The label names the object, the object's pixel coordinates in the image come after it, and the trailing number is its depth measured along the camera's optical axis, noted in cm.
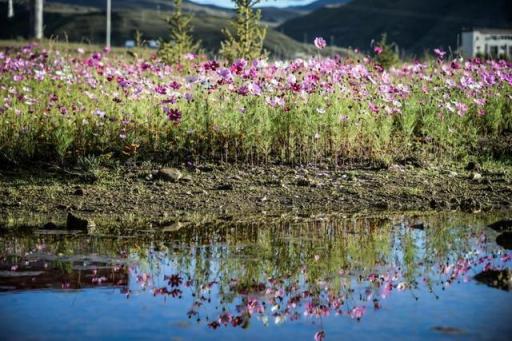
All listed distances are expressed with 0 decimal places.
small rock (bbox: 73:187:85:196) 739
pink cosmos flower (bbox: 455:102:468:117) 962
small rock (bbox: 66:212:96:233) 608
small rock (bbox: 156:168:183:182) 788
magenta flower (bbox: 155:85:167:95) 860
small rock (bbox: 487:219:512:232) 611
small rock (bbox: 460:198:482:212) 719
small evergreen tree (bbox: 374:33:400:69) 2648
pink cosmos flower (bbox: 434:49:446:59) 950
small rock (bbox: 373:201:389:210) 724
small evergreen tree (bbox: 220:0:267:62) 1515
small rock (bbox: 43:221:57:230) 609
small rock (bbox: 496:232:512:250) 553
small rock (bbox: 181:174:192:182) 791
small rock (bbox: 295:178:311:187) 792
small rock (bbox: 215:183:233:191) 771
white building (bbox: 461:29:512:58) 7806
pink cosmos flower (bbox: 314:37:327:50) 876
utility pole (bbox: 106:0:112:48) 3734
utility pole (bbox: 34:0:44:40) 3672
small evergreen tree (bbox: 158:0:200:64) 1875
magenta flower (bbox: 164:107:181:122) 827
